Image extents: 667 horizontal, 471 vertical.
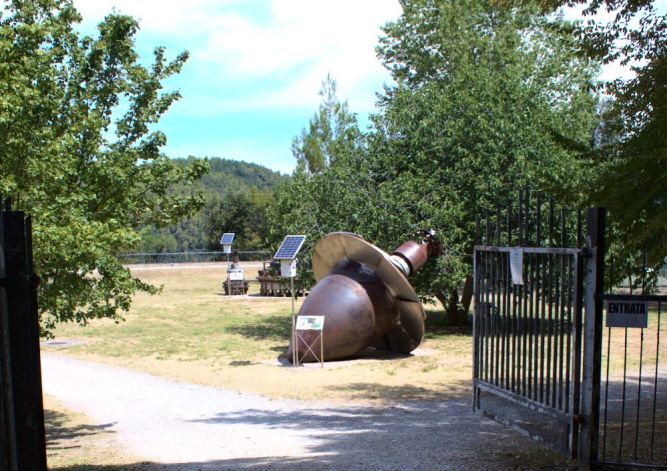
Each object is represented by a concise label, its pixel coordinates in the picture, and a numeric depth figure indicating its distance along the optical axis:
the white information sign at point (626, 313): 5.18
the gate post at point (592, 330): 5.15
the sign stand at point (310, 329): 14.52
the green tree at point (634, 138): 6.76
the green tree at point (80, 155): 7.59
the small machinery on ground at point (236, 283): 34.47
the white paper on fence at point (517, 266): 6.08
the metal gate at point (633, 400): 5.19
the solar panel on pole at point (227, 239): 34.94
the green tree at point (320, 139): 46.38
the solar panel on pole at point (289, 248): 15.88
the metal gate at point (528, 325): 5.41
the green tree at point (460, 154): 19.00
